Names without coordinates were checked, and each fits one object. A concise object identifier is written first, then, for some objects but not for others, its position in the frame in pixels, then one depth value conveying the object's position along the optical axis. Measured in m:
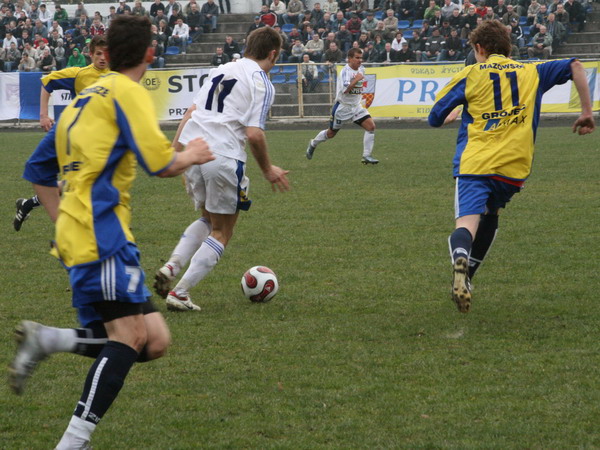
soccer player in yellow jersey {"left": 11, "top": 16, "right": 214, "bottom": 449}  7.13
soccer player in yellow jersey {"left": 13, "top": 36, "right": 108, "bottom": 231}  17.69
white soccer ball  13.11
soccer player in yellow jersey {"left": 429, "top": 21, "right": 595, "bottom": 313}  11.80
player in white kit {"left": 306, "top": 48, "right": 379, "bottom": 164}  31.68
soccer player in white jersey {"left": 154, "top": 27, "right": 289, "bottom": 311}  12.46
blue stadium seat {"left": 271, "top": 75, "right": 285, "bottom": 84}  52.28
